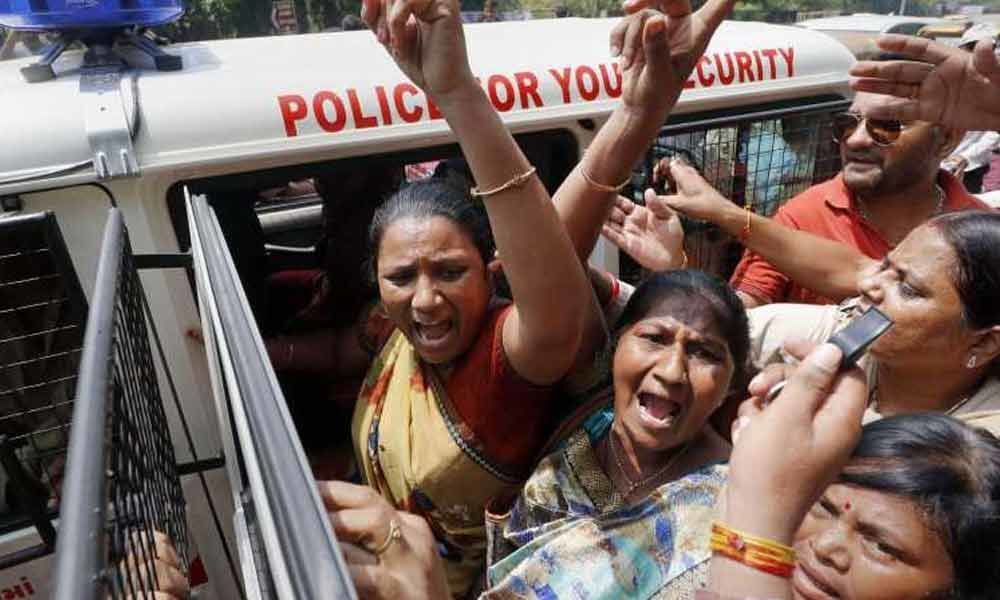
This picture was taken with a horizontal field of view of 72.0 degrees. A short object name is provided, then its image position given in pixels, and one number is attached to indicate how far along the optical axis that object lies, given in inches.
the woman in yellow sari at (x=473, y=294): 45.7
